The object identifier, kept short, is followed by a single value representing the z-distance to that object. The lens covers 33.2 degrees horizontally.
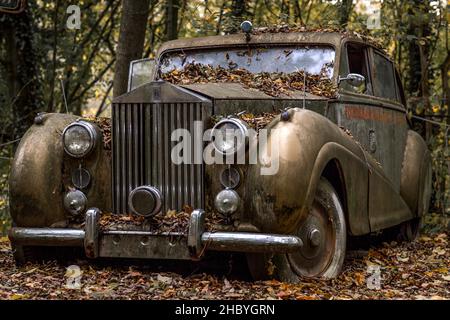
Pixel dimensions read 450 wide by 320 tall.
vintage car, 5.14
